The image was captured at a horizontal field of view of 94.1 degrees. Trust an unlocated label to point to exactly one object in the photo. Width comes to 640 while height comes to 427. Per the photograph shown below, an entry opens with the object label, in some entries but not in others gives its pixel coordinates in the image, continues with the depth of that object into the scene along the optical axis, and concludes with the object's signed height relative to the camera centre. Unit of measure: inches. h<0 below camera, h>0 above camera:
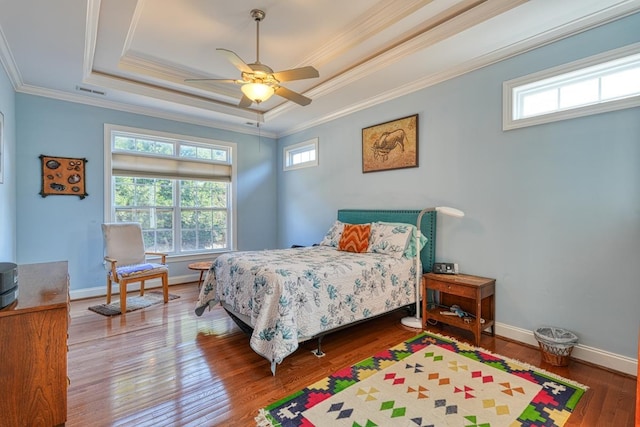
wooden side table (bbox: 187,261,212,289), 163.5 -31.8
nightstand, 106.5 -36.2
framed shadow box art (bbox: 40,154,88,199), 149.6 +17.4
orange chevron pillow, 139.4 -13.5
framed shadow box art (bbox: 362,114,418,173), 143.6 +33.7
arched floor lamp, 123.0 -37.3
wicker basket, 90.7 -41.4
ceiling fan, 96.8 +45.1
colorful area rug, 68.6 -48.0
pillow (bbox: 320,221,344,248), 159.7 -13.8
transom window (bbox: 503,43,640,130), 88.0 +40.1
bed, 88.7 -25.9
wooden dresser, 53.7 -28.3
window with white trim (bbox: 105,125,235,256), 172.9 +14.0
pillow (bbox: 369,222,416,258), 130.4 -12.6
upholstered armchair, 140.4 -26.0
